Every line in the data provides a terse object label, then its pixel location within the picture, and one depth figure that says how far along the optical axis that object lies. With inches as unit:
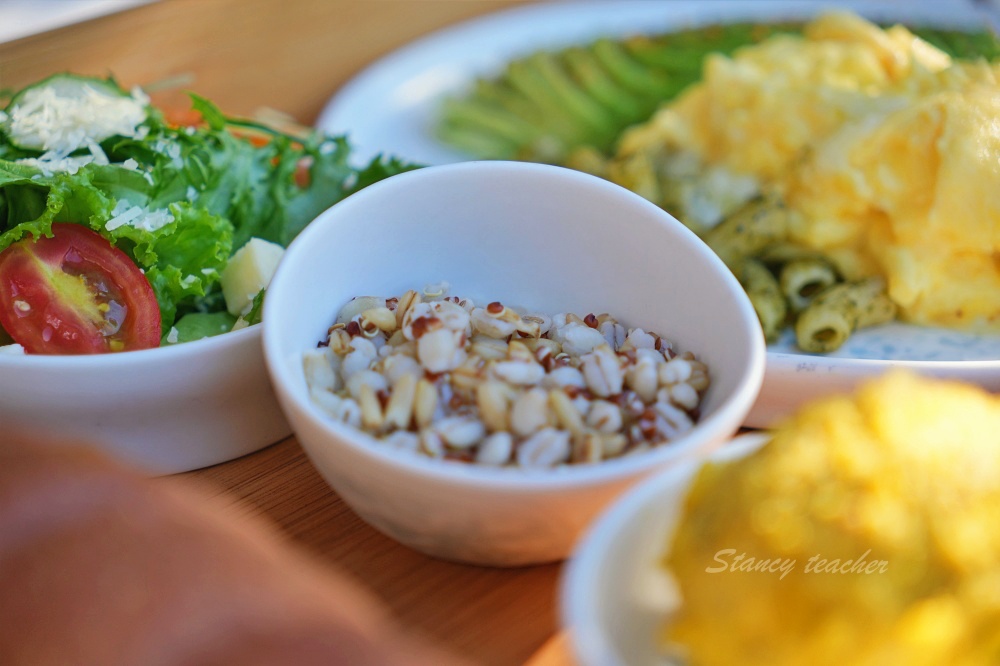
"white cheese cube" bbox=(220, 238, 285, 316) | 14.0
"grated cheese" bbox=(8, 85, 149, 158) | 14.2
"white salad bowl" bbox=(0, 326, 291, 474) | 12.5
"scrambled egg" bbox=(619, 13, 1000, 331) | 16.2
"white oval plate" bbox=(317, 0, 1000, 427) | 22.8
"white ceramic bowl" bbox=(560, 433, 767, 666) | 10.4
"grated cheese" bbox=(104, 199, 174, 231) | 13.8
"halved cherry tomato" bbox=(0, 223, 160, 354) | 13.1
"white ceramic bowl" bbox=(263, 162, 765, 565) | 11.3
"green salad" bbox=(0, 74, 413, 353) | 13.3
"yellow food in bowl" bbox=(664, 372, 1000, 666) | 10.1
